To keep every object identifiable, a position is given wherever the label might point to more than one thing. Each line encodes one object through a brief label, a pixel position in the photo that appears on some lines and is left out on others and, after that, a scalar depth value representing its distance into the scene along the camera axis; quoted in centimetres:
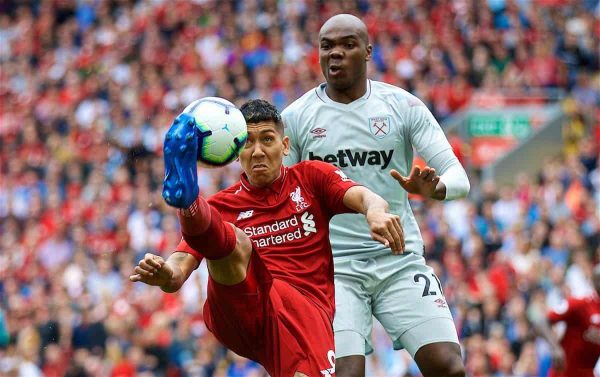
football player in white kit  1439
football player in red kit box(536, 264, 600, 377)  1959
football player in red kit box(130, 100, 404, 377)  1251
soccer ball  1203
